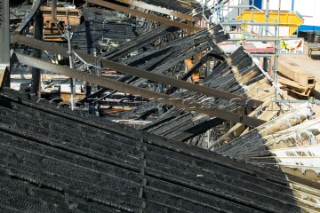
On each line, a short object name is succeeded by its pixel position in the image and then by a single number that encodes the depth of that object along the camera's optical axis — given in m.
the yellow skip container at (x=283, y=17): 28.81
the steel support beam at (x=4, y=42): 6.94
